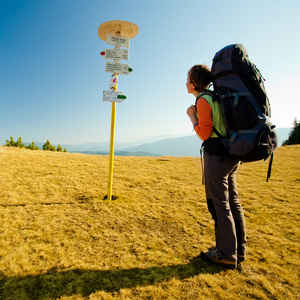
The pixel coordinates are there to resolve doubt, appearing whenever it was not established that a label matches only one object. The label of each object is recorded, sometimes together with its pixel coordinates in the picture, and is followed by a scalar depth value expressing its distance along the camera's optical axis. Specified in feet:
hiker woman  7.40
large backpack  6.77
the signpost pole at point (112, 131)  14.52
